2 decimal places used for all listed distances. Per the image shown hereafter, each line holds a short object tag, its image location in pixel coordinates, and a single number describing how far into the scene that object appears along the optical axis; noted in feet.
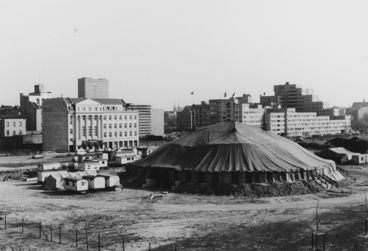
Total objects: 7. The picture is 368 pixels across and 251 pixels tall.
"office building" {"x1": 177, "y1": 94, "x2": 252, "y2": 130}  586.04
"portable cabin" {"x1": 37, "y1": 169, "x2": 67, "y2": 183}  236.43
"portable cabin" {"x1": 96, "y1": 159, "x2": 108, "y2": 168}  293.41
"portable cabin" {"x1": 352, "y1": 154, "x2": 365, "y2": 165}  314.96
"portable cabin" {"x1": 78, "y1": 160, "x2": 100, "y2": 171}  266.36
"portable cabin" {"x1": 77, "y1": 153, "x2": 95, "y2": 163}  312.25
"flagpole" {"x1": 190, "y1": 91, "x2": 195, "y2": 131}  634.64
